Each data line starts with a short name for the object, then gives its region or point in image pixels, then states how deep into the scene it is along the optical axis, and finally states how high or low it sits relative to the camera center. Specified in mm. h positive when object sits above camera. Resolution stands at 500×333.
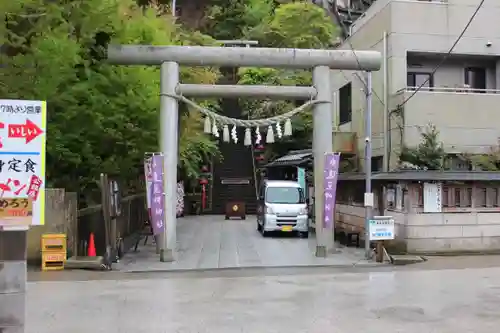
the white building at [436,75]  22188 +4645
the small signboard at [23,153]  7137 +425
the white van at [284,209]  23000 -839
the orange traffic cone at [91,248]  16281 -1716
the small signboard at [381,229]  16375 -1156
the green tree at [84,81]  15609 +3121
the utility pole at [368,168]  17109 +608
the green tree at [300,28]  40812 +11624
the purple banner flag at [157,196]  16922 -250
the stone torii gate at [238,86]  17109 +3148
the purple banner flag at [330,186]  17578 +63
